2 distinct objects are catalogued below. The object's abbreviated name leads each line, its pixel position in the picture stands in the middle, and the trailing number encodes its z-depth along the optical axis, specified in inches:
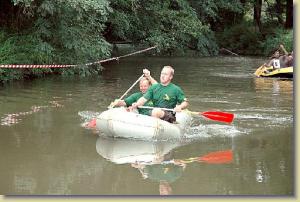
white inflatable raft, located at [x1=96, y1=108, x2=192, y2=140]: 503.5
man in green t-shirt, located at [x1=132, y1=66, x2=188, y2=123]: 514.6
